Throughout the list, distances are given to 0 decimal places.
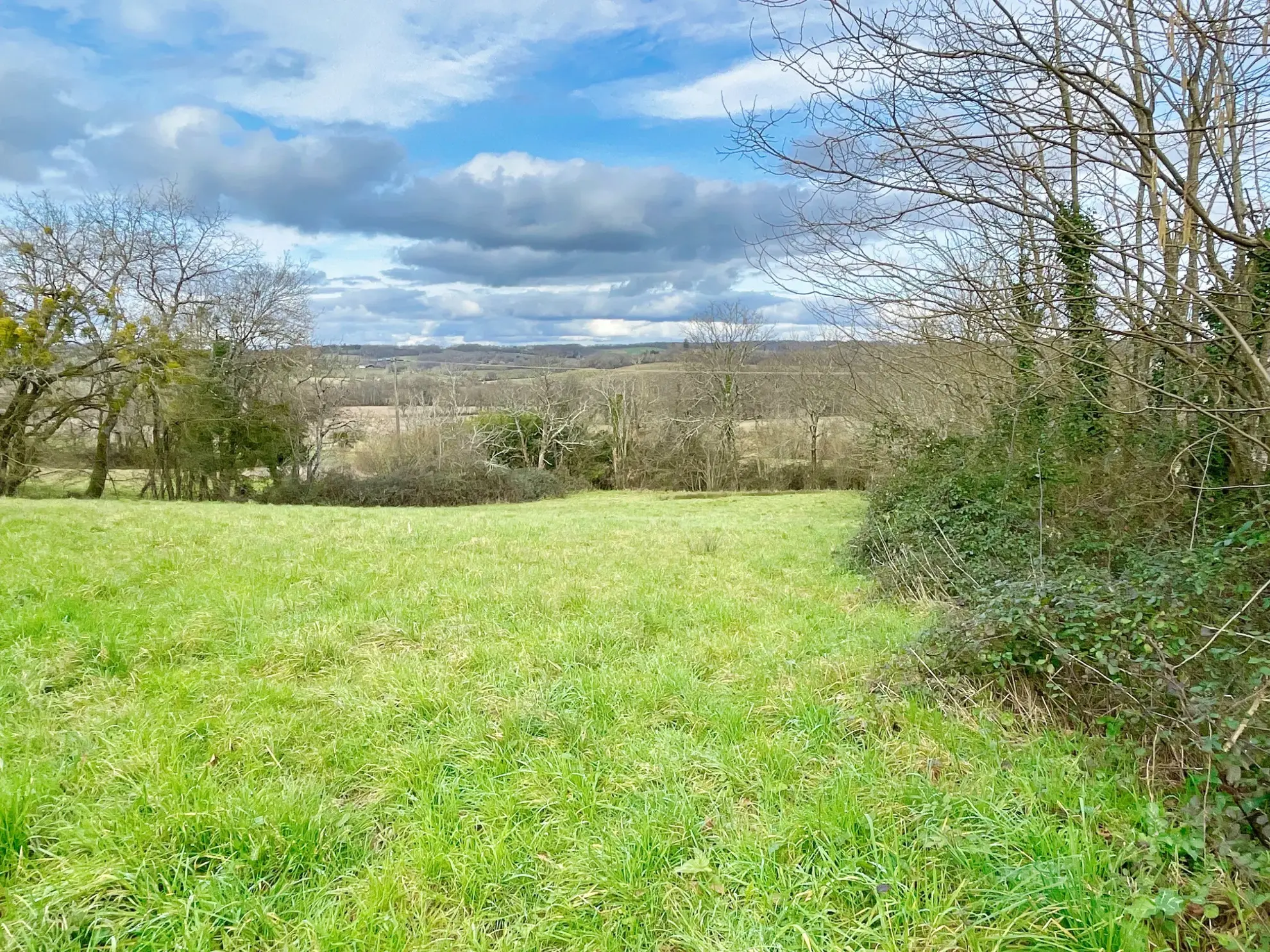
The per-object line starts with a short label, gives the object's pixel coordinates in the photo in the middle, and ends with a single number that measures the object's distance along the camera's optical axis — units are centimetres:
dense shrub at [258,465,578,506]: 2362
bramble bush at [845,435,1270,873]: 230
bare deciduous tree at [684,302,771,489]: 2923
